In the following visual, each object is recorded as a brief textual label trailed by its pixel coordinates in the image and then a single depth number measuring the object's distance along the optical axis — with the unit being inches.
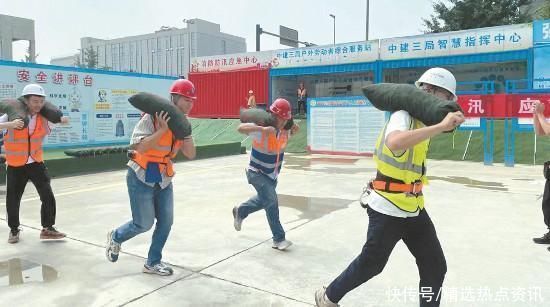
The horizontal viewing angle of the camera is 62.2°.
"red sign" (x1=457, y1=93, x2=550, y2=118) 454.6
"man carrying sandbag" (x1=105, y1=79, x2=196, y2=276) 138.4
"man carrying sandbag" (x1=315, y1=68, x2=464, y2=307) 98.2
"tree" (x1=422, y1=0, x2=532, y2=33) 1059.9
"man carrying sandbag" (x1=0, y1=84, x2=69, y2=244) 181.5
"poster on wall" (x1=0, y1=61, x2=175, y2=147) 453.1
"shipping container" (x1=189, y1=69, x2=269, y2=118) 970.7
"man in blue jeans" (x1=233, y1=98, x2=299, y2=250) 174.9
